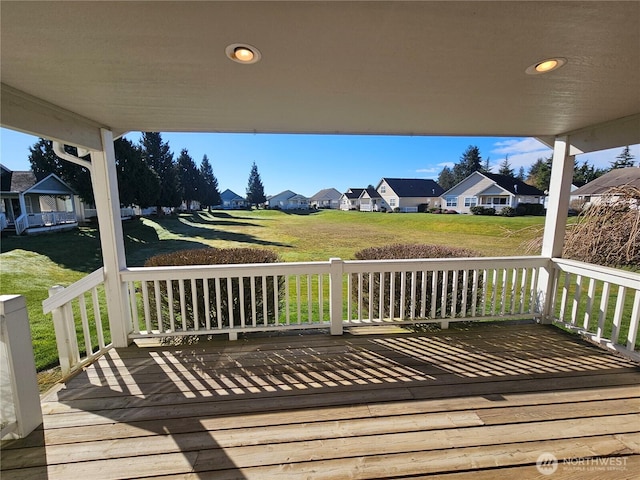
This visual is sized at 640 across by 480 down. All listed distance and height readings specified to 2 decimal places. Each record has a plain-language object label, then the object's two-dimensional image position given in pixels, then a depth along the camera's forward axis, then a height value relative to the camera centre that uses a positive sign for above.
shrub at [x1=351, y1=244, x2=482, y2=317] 3.26 -1.00
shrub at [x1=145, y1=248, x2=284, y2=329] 3.00 -1.00
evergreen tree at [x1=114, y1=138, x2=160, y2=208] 10.27 +1.02
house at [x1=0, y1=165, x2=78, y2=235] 8.09 +0.06
